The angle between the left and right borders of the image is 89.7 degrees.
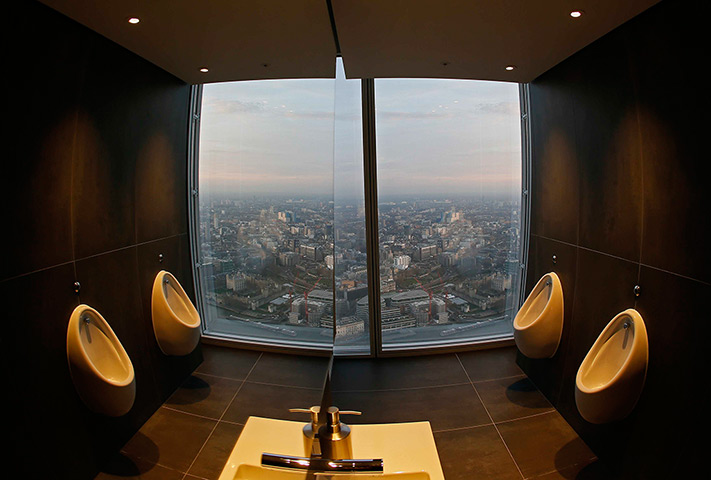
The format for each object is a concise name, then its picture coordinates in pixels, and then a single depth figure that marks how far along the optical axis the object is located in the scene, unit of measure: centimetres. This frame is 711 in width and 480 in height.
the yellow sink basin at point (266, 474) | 45
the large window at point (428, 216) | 290
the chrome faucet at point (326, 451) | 54
